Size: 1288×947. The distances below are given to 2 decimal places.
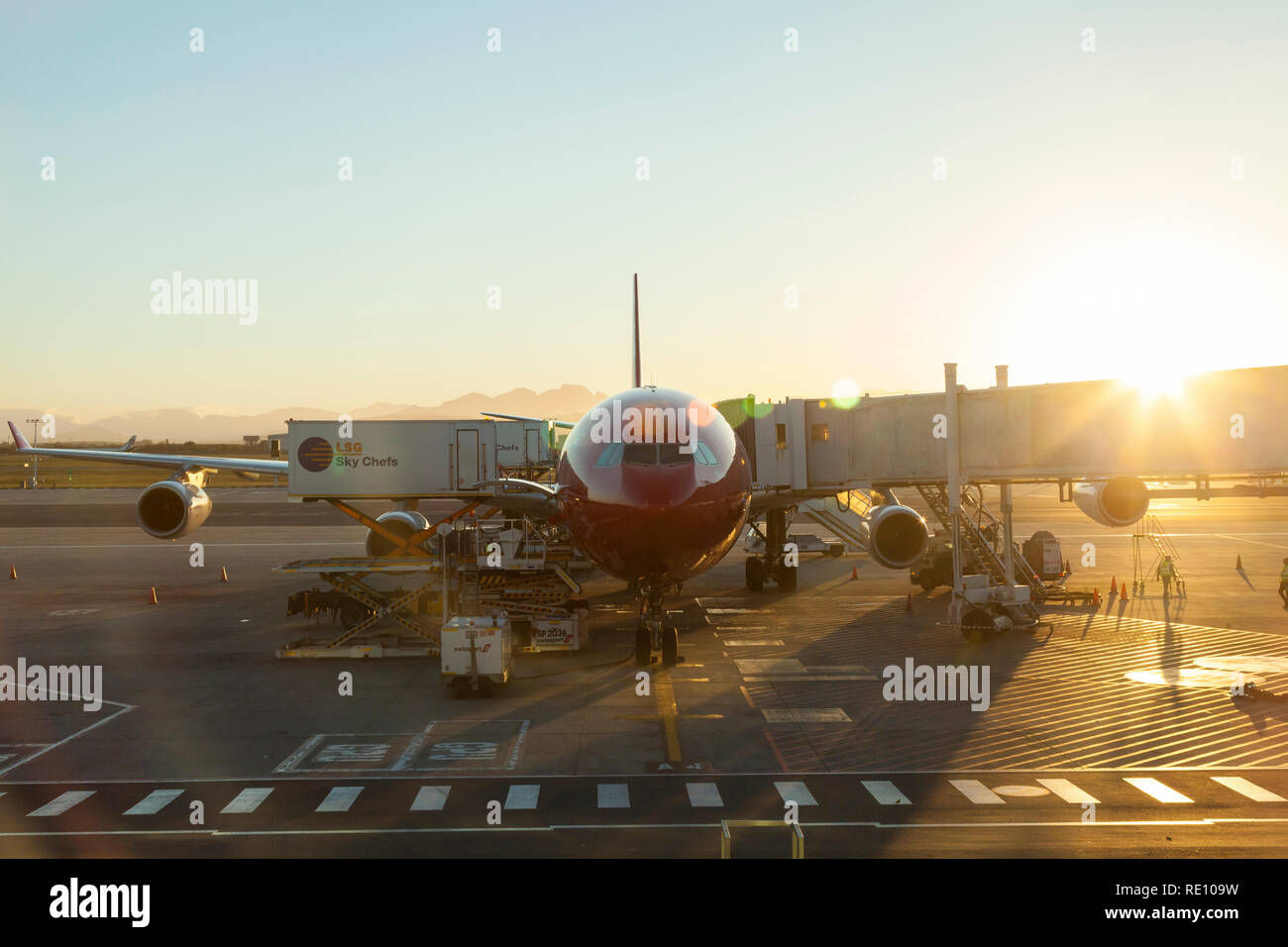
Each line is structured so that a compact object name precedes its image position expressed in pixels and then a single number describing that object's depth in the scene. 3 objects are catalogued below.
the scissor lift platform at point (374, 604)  27.98
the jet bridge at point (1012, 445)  25.48
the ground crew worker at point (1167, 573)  38.81
